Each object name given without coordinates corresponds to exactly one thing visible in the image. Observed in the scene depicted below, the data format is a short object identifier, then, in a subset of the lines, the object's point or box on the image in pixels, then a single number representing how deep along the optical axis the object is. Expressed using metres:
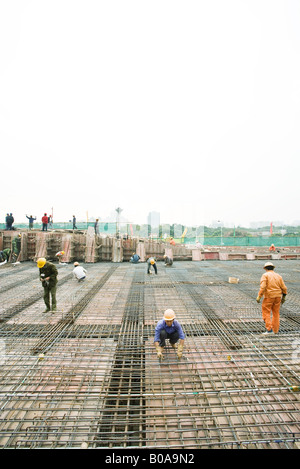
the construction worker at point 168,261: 12.48
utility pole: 16.03
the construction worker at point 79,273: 8.35
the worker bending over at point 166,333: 3.53
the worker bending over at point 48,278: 5.19
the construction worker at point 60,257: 13.01
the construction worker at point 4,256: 12.77
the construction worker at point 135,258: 13.49
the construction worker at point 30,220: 15.84
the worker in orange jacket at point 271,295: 4.21
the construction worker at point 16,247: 13.06
